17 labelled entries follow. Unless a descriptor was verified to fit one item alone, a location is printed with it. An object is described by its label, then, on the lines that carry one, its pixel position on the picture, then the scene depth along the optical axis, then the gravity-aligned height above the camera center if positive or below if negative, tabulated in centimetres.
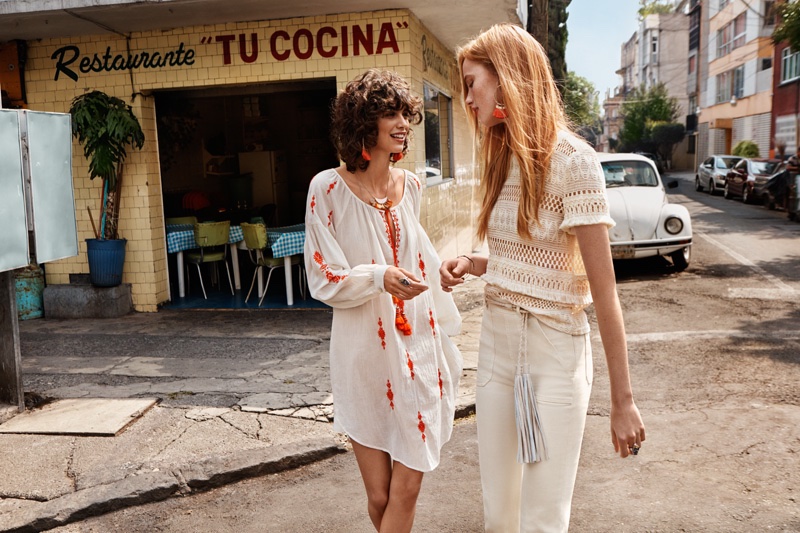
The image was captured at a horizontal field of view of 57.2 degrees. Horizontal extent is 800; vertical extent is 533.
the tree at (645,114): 5706 +390
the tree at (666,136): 5362 +201
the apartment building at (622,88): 8806 +1005
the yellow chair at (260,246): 905 -89
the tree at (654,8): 7700 +1663
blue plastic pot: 887 -98
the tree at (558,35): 2192 +412
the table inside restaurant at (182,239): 963 -84
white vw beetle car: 1043 -89
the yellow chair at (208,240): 953 -84
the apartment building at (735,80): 3544 +444
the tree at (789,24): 1223 +227
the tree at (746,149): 3328 +55
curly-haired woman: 270 -55
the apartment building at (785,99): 2977 +257
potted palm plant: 849 +31
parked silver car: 2675 -35
